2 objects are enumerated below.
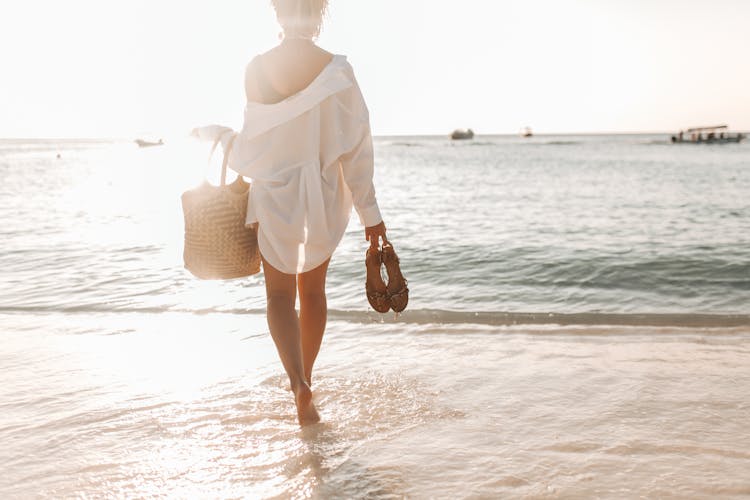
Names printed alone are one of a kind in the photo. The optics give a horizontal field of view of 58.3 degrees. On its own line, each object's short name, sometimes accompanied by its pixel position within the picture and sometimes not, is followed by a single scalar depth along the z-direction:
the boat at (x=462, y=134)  158.25
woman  2.98
